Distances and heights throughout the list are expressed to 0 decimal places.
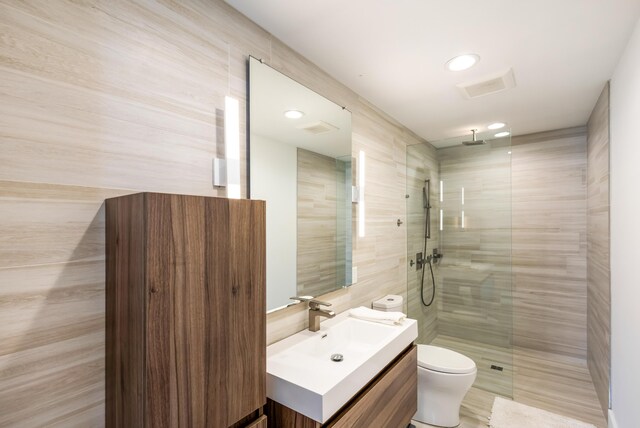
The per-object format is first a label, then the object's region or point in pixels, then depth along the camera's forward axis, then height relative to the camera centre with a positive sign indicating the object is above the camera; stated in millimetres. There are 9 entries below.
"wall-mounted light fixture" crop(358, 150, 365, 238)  2344 +158
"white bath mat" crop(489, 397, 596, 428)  2236 -1532
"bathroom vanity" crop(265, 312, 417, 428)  1212 -737
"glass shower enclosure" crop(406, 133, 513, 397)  2859 -351
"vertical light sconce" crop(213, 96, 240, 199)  1352 +261
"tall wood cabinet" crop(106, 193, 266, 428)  862 -303
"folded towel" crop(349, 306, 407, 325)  1921 -651
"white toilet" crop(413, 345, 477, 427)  2137 -1221
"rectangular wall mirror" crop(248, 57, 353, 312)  1568 +202
